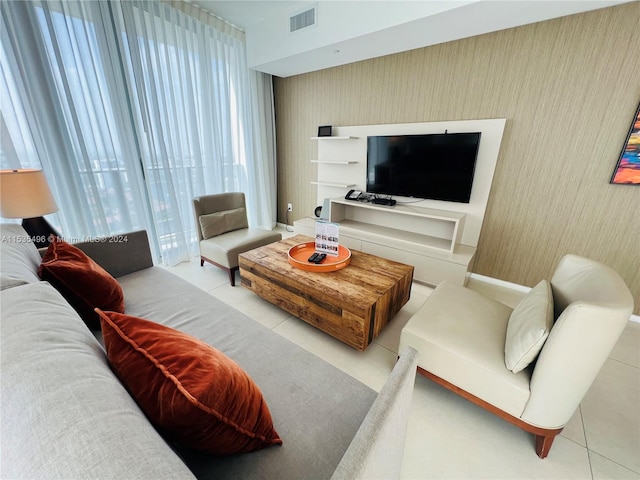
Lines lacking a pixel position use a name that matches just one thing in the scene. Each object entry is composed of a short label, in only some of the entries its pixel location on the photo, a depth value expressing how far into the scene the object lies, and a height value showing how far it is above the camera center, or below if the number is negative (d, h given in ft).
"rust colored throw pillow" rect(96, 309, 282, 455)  1.88 -1.73
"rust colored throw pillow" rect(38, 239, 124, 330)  3.76 -1.92
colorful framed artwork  6.18 -0.07
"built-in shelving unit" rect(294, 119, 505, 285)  8.07 -2.20
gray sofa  1.33 -1.63
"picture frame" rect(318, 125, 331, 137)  11.09 +0.87
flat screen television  8.16 -0.37
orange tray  6.23 -2.65
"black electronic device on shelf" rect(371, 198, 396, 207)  9.75 -1.75
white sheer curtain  6.51 +1.18
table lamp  5.01 -0.95
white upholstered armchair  3.05 -2.81
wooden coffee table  5.23 -2.93
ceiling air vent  8.37 +4.18
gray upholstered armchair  8.23 -2.78
